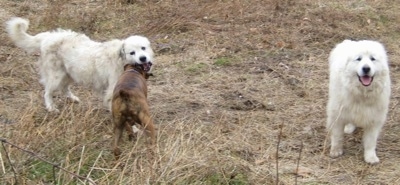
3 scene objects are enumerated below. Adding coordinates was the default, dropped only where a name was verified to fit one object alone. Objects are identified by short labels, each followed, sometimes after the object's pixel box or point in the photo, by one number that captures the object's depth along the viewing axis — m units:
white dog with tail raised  6.19
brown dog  4.69
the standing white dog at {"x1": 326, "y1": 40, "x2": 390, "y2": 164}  5.08
